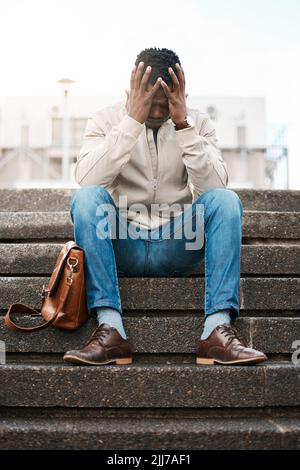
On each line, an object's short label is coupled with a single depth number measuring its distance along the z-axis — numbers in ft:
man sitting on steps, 7.84
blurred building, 59.16
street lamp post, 33.99
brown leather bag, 7.88
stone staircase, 6.86
